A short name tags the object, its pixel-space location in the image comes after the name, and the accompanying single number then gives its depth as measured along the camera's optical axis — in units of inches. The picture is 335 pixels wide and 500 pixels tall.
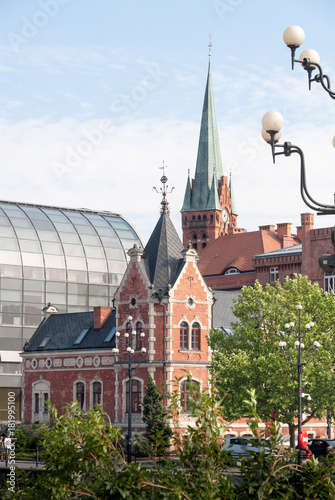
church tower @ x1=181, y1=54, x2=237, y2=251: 6127.0
